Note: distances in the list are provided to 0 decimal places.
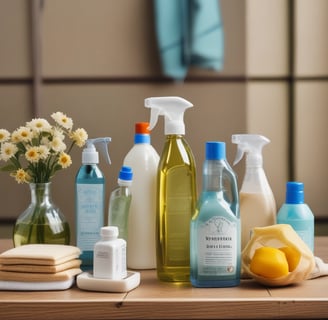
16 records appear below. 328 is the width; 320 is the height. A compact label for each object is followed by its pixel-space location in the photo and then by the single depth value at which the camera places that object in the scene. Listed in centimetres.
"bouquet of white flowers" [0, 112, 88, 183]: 167
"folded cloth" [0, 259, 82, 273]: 154
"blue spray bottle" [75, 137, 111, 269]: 169
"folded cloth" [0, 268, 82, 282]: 154
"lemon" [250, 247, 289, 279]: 153
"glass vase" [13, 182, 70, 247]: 168
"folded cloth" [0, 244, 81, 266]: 154
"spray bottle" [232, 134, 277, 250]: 167
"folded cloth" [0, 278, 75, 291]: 153
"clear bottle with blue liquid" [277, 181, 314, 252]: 164
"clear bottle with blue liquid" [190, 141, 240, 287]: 154
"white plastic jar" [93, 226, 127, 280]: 153
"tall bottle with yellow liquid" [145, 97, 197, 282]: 160
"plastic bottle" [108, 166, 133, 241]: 165
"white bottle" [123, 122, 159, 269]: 168
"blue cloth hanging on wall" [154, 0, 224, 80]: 216
